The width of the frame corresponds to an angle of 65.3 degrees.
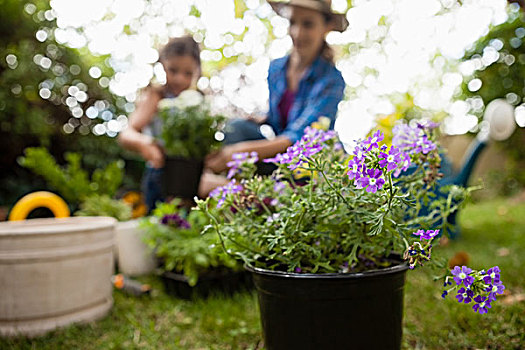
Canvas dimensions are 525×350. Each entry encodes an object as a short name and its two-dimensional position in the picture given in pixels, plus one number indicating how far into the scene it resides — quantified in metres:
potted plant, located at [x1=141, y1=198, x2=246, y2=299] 1.68
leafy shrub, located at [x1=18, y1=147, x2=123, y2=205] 2.68
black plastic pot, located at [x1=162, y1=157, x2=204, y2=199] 1.98
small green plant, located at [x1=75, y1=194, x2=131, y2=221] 2.44
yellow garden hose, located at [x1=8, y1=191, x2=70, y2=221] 1.73
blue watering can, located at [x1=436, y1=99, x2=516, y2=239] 2.70
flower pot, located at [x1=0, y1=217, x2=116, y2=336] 1.36
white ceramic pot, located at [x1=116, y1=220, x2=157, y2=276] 2.15
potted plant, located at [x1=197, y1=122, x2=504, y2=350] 0.76
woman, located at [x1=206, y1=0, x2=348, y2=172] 2.07
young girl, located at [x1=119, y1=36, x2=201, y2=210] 2.80
